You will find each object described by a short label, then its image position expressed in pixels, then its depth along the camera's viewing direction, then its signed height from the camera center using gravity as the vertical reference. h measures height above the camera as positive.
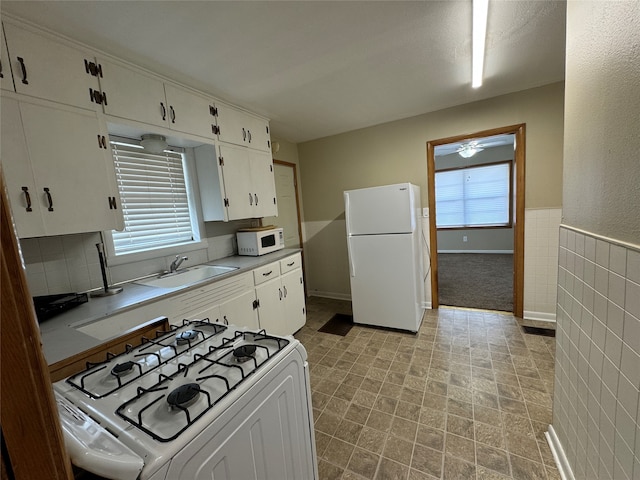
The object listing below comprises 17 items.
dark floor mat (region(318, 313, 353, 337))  3.01 -1.38
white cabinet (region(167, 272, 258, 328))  1.84 -0.63
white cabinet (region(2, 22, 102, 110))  1.35 +0.91
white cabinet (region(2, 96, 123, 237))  1.36 +0.36
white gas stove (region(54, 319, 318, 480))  0.59 -0.49
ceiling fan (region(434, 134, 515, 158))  4.67 +1.07
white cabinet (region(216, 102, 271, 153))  2.47 +0.90
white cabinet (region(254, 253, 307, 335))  2.54 -0.85
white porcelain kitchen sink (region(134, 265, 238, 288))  2.15 -0.46
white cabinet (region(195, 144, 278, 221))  2.50 +0.37
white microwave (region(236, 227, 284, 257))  2.86 -0.27
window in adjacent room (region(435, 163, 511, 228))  5.96 +0.02
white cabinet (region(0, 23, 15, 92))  1.30 +0.84
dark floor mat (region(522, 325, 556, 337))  2.57 -1.39
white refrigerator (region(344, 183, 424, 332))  2.67 -0.53
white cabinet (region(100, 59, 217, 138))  1.72 +0.91
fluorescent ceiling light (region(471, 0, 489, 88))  1.48 +1.05
